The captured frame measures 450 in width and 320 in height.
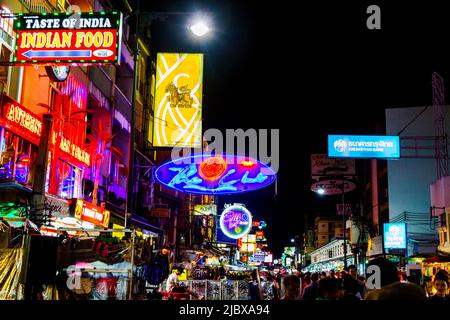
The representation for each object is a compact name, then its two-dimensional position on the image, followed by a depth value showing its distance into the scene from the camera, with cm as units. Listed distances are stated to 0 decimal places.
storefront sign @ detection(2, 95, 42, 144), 1471
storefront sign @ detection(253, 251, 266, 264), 8316
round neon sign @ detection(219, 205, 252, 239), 3162
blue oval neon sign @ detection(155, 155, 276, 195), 2153
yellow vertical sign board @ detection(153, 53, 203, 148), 2633
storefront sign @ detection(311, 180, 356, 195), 5519
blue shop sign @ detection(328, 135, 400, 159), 3684
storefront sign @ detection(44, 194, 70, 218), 1556
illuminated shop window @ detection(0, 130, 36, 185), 1522
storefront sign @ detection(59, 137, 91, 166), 1833
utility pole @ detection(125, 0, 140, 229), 1533
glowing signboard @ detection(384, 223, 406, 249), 4397
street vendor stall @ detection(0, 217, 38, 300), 1080
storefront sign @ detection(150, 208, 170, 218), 2869
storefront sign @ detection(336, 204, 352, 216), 5653
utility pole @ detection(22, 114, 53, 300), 1365
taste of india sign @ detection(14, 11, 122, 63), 1363
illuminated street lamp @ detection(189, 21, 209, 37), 1595
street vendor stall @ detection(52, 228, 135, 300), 1145
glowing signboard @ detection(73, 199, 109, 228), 1732
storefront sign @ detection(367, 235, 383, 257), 4380
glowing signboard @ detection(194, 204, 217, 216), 4128
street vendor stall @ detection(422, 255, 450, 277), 2655
